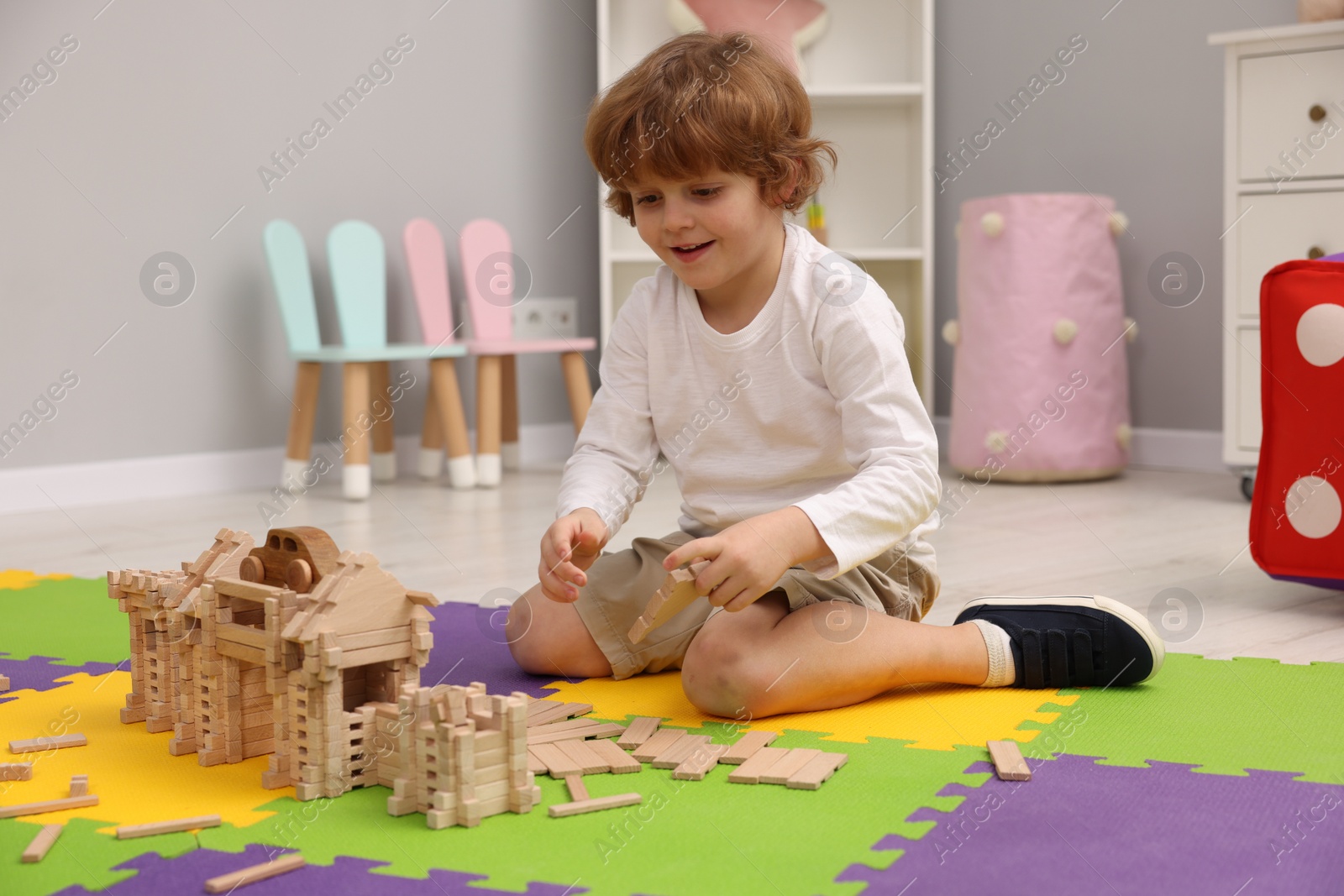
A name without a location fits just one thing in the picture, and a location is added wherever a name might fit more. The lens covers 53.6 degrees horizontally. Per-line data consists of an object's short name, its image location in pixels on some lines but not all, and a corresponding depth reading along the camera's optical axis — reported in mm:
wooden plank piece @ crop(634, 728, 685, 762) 846
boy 943
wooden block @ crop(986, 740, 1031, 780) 792
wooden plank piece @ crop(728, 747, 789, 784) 800
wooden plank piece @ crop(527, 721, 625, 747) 870
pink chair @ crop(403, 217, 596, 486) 2365
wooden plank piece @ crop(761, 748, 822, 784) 796
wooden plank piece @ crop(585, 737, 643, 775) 821
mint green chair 2176
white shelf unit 2738
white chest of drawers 1938
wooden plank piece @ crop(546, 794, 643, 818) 740
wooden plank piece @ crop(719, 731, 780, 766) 840
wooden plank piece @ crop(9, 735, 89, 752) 873
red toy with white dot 1266
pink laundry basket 2350
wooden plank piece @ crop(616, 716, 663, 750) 873
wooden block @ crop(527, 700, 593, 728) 926
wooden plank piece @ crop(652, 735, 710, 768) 829
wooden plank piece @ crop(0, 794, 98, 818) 748
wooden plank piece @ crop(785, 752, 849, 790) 787
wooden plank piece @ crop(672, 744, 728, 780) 807
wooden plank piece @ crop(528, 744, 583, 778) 805
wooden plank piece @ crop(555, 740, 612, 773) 818
